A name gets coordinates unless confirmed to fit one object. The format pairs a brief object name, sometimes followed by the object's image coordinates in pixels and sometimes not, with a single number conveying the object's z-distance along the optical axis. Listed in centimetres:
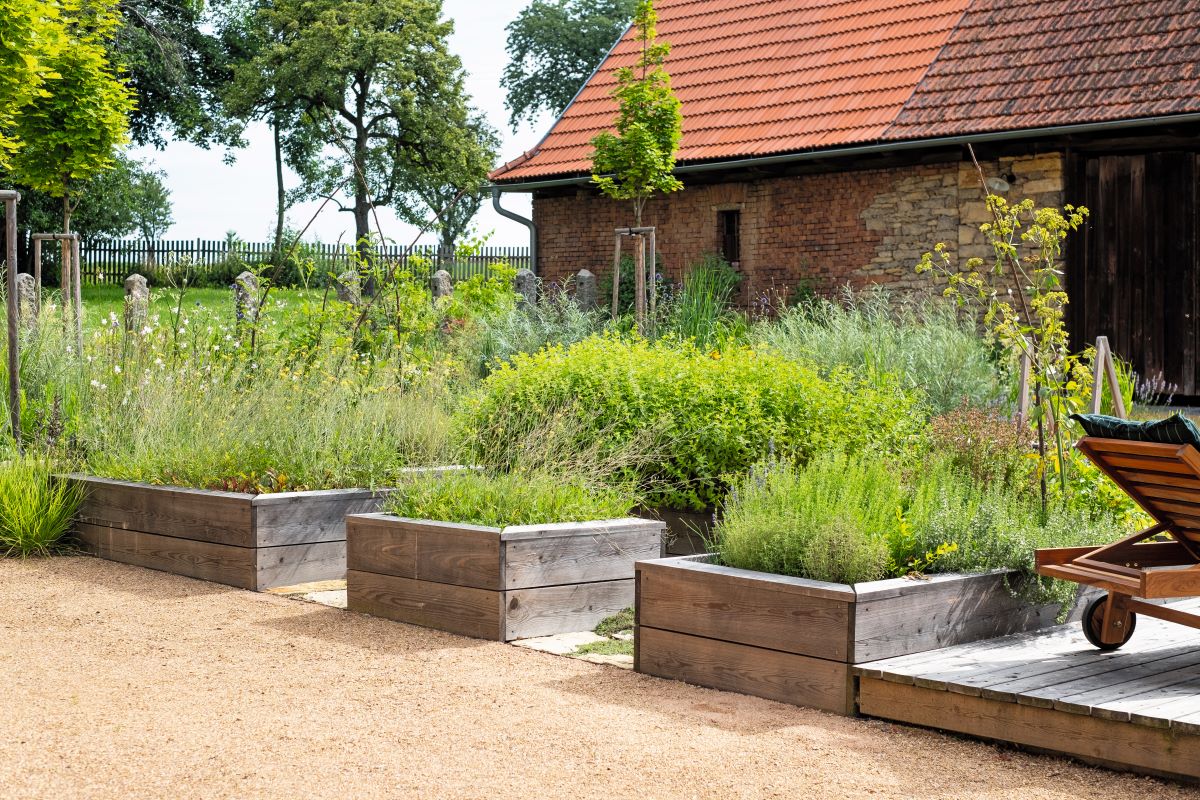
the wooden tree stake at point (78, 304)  1018
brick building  1289
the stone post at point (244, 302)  1090
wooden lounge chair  452
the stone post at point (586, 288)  1688
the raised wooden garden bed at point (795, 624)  470
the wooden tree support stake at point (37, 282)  1110
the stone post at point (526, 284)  1628
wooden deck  400
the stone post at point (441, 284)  1953
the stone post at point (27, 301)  1055
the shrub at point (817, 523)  495
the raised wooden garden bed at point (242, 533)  709
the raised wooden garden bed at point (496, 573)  588
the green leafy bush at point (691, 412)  743
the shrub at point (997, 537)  519
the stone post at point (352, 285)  1189
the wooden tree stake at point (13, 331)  871
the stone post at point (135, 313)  1025
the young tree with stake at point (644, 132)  1385
